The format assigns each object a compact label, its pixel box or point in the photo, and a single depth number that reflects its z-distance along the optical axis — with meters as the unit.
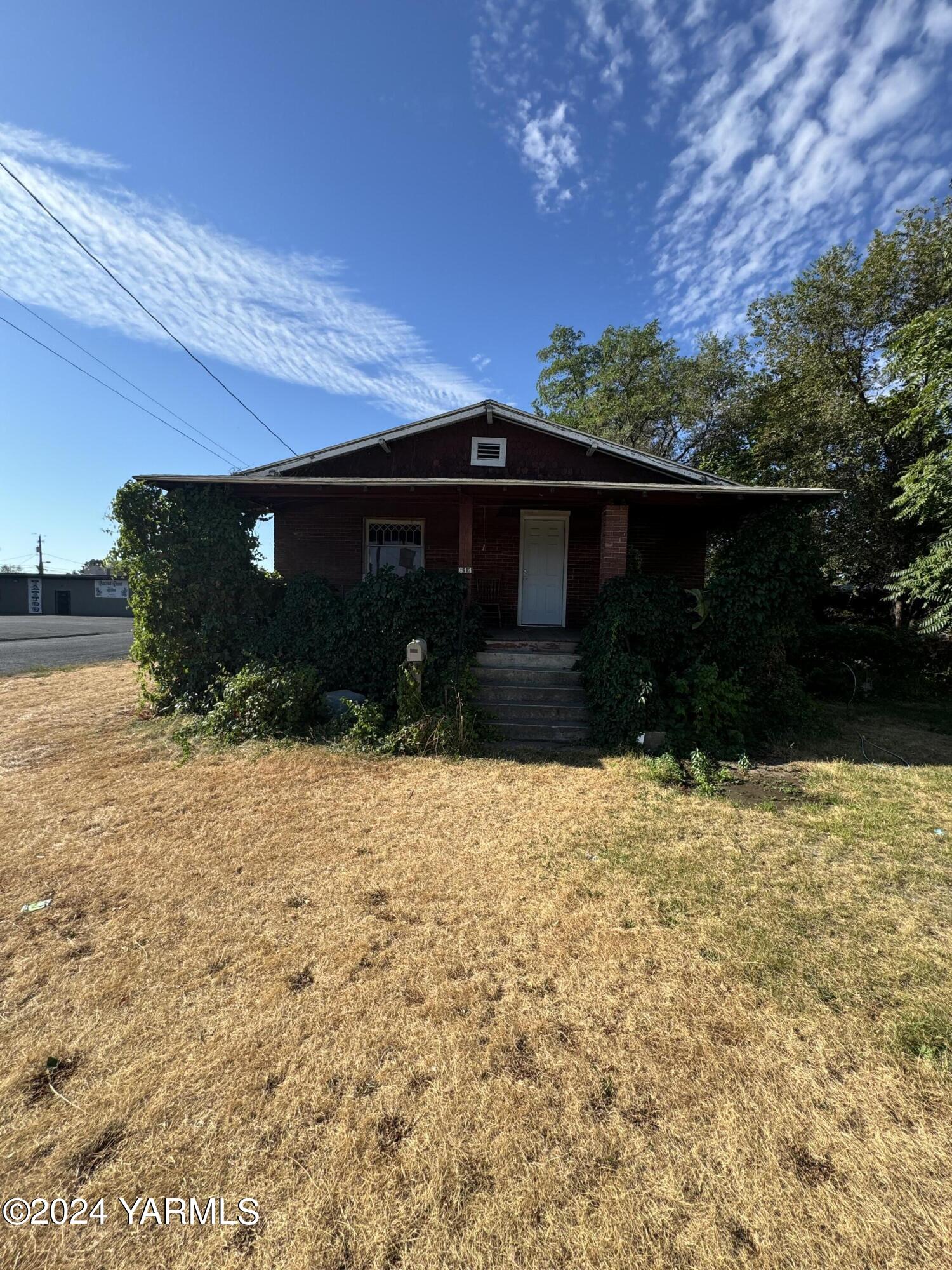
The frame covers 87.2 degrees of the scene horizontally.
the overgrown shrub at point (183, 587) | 7.52
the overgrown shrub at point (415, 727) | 6.06
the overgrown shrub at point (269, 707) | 6.45
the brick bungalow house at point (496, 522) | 10.48
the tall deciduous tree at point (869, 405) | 8.68
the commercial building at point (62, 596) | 33.53
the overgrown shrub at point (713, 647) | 6.30
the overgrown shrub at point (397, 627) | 7.11
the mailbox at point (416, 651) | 6.50
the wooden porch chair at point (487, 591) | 10.62
